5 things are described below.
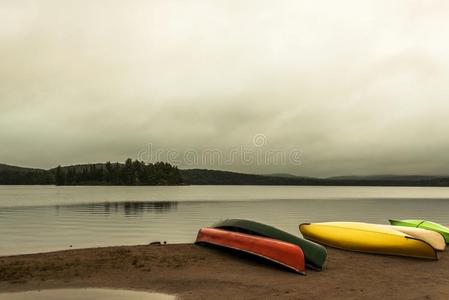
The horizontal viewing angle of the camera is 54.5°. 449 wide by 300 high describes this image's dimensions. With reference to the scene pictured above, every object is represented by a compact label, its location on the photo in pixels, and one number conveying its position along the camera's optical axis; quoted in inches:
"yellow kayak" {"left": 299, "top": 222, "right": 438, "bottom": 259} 466.3
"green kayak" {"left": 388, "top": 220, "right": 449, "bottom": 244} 594.3
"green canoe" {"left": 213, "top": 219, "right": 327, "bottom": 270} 400.3
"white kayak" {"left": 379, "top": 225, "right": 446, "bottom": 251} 516.4
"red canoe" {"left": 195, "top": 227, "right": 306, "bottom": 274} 384.2
